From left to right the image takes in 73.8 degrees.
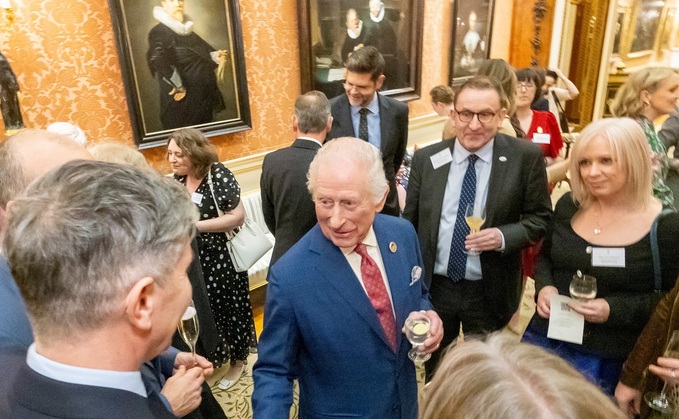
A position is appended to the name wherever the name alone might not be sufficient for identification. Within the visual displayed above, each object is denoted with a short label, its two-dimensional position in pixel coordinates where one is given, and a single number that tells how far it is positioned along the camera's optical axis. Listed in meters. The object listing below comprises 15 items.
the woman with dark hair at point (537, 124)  3.73
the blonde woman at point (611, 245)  1.80
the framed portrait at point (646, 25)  9.38
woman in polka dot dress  2.90
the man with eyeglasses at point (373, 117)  3.51
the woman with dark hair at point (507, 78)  3.47
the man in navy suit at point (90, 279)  0.79
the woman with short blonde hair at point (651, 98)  3.19
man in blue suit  1.48
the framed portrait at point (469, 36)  6.09
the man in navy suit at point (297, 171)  2.80
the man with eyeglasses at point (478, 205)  2.27
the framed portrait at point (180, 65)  3.37
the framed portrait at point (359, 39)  4.42
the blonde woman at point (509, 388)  0.70
